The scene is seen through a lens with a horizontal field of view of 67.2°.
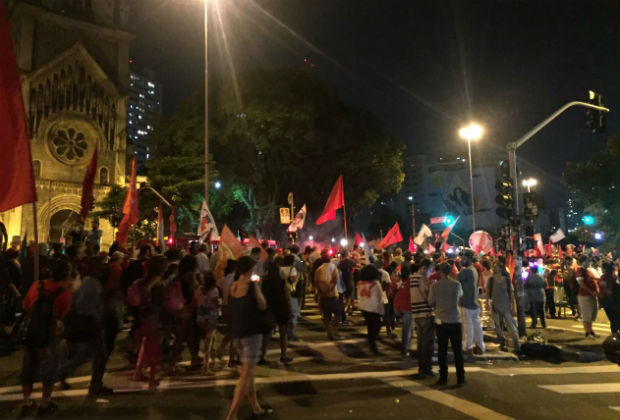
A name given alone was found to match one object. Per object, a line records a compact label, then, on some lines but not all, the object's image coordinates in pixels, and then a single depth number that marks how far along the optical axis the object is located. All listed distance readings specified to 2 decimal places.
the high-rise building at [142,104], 137.25
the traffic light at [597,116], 13.05
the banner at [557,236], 22.70
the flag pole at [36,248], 5.08
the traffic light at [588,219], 33.76
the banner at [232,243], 9.98
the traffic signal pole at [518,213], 10.59
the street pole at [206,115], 18.66
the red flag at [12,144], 5.42
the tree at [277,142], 29.16
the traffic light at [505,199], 11.74
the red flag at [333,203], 17.88
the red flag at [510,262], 12.73
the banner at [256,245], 9.79
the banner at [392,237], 21.34
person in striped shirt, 7.53
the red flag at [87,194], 12.02
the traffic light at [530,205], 11.93
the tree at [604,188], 37.28
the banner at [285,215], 23.25
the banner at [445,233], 22.00
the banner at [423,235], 20.52
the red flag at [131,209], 12.86
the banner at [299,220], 19.56
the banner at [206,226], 14.18
